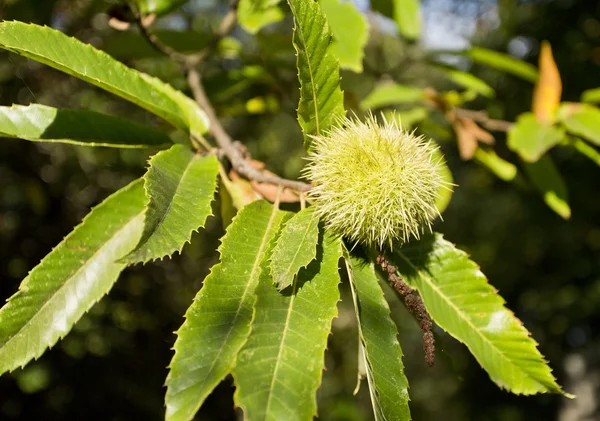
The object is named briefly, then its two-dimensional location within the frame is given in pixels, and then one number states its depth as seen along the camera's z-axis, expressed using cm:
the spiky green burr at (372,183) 34
